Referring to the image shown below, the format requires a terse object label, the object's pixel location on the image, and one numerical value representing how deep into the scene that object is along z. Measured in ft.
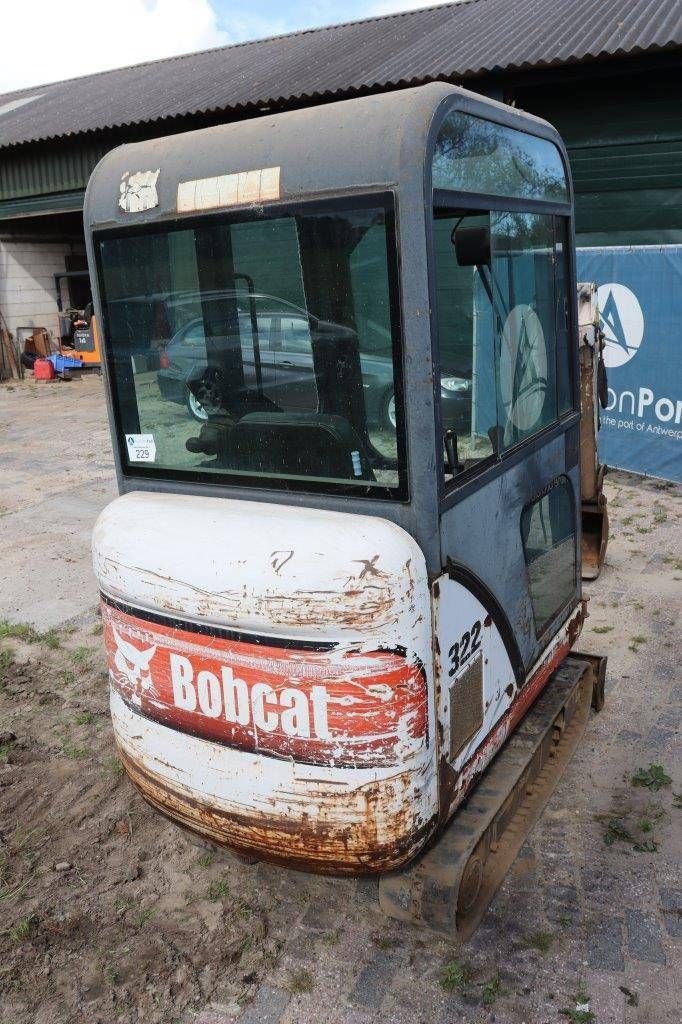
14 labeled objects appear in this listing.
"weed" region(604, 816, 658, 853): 12.01
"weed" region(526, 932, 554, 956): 10.34
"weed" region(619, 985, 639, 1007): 9.54
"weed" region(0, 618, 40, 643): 19.63
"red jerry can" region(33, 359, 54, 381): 64.69
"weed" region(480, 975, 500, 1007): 9.63
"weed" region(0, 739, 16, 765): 14.92
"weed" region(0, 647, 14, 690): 17.83
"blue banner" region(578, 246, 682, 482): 28.22
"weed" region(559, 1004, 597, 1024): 9.33
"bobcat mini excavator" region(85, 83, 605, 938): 8.60
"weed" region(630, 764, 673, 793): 13.38
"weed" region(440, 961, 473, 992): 9.82
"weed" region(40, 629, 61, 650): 19.17
